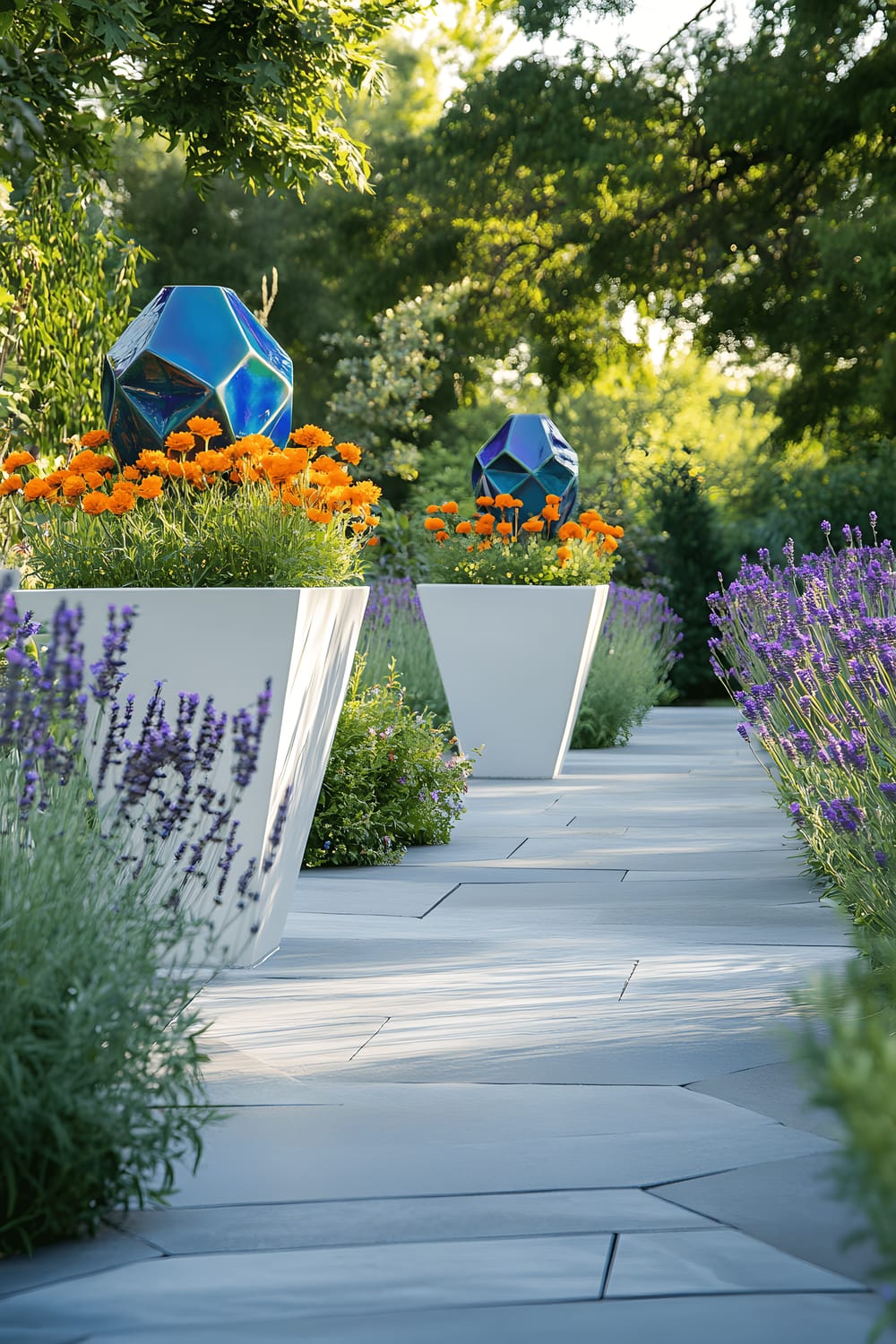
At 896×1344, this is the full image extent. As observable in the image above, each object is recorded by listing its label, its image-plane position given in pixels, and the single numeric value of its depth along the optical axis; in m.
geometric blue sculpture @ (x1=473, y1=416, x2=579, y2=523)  9.49
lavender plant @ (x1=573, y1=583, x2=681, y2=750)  10.47
